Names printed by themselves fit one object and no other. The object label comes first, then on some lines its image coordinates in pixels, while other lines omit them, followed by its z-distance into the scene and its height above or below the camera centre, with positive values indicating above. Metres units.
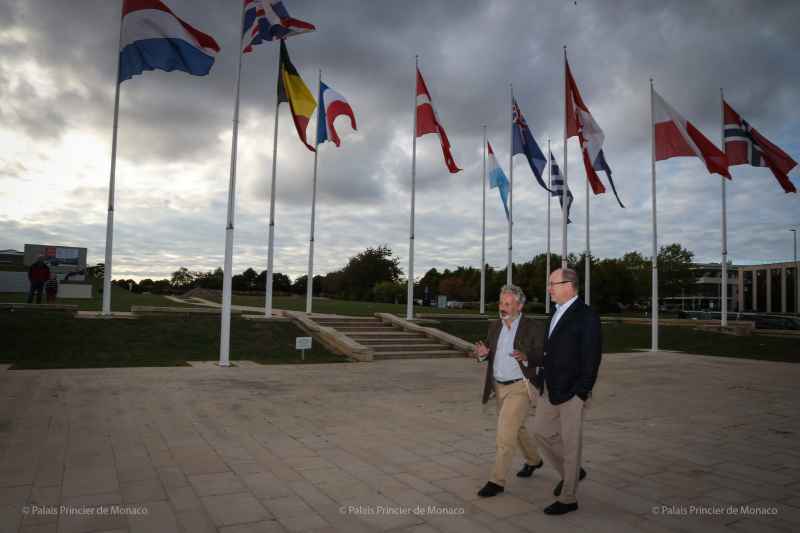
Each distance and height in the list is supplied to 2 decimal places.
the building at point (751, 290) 93.75 +3.05
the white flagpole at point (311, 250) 20.11 +1.62
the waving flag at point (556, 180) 23.30 +5.53
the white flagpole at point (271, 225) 17.80 +2.30
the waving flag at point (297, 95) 15.47 +5.96
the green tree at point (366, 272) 76.88 +3.08
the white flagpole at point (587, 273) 21.57 +1.13
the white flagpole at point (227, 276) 13.05 +0.32
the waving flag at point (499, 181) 23.50 +5.31
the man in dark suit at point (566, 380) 4.09 -0.66
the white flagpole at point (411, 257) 20.52 +1.49
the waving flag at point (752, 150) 18.80 +5.94
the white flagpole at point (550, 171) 24.45 +6.13
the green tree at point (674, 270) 61.84 +3.89
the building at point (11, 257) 73.12 +3.58
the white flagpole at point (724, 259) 21.32 +2.12
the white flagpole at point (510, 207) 22.84 +4.14
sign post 14.93 -1.53
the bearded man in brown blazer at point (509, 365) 4.50 -0.61
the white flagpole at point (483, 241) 25.95 +2.82
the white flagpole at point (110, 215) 15.47 +2.13
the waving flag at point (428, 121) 19.64 +6.71
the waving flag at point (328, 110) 18.72 +6.73
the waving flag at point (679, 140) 17.14 +5.69
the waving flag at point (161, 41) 13.58 +6.63
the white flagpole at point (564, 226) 16.28 +2.35
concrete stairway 17.73 -1.70
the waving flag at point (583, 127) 17.11 +5.83
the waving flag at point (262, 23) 13.88 +7.26
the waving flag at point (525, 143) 18.94 +5.97
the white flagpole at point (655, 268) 19.03 +1.30
